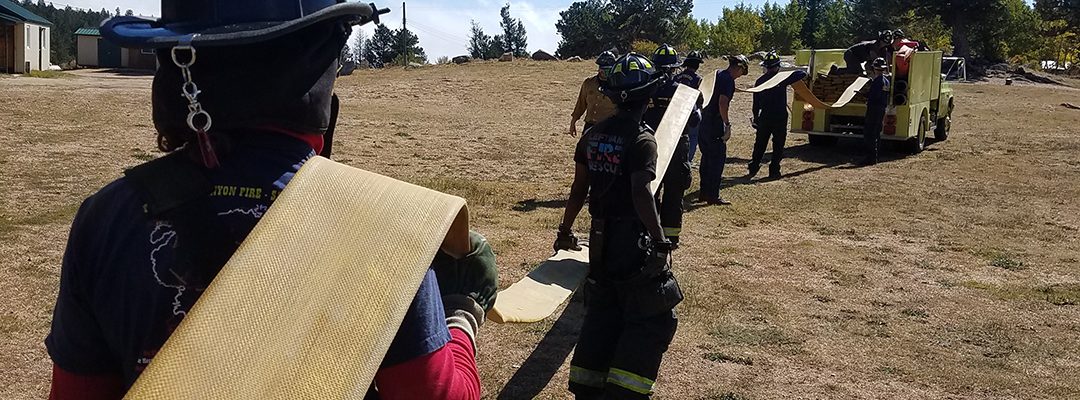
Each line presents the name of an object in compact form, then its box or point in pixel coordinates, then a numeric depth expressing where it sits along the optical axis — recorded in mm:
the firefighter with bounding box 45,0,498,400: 1401
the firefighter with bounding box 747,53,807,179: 11227
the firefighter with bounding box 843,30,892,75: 13867
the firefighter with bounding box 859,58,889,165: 12906
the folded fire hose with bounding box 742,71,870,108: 12117
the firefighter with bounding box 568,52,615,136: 8289
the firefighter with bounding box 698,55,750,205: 9898
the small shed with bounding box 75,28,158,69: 44962
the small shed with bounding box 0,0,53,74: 30484
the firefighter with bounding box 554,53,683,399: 4016
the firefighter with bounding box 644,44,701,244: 6219
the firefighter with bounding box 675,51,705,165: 9141
